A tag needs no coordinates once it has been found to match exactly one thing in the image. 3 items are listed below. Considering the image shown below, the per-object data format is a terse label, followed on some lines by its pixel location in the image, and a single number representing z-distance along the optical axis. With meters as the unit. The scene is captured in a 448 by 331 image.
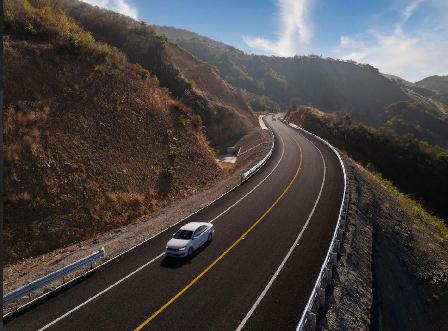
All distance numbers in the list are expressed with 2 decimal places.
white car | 20.61
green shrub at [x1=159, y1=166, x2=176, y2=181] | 34.34
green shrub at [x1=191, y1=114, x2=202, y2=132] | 46.57
